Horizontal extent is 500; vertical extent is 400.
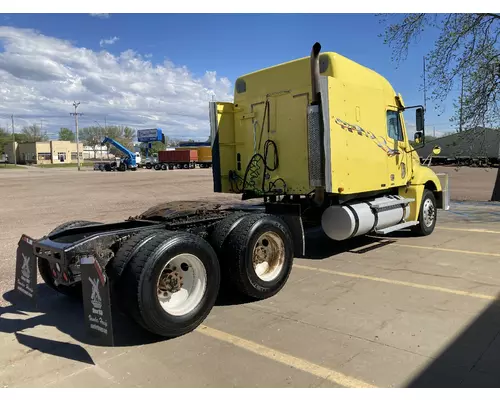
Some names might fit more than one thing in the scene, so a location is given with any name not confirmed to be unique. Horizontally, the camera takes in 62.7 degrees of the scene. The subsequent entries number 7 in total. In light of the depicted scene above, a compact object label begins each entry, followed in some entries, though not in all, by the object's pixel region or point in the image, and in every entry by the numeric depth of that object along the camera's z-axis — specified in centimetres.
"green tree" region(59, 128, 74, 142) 14075
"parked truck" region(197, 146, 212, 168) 6088
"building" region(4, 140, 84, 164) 9325
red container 5994
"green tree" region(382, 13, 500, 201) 1416
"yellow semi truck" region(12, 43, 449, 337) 405
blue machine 5366
